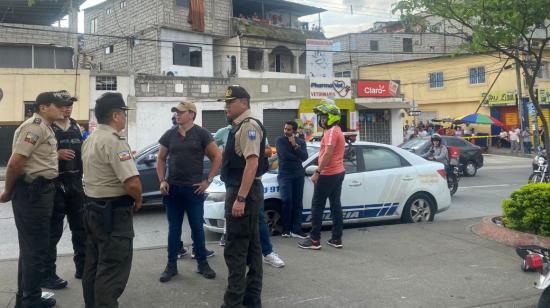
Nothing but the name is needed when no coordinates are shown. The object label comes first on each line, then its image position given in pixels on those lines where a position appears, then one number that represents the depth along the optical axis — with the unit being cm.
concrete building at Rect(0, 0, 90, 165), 2105
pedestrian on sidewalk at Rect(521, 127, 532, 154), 3005
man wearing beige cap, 526
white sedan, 730
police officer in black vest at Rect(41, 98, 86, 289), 487
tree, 701
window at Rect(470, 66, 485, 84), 3597
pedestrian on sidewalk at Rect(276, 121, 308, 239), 693
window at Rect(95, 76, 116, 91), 2191
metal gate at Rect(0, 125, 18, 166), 2084
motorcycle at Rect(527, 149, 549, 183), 1238
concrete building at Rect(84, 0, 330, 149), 2219
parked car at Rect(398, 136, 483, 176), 1786
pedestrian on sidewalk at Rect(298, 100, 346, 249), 629
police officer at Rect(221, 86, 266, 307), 431
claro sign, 2647
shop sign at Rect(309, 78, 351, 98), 2503
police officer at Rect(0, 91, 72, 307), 420
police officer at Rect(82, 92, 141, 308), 381
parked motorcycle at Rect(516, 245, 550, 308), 412
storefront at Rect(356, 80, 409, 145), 2650
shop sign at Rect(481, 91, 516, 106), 3428
